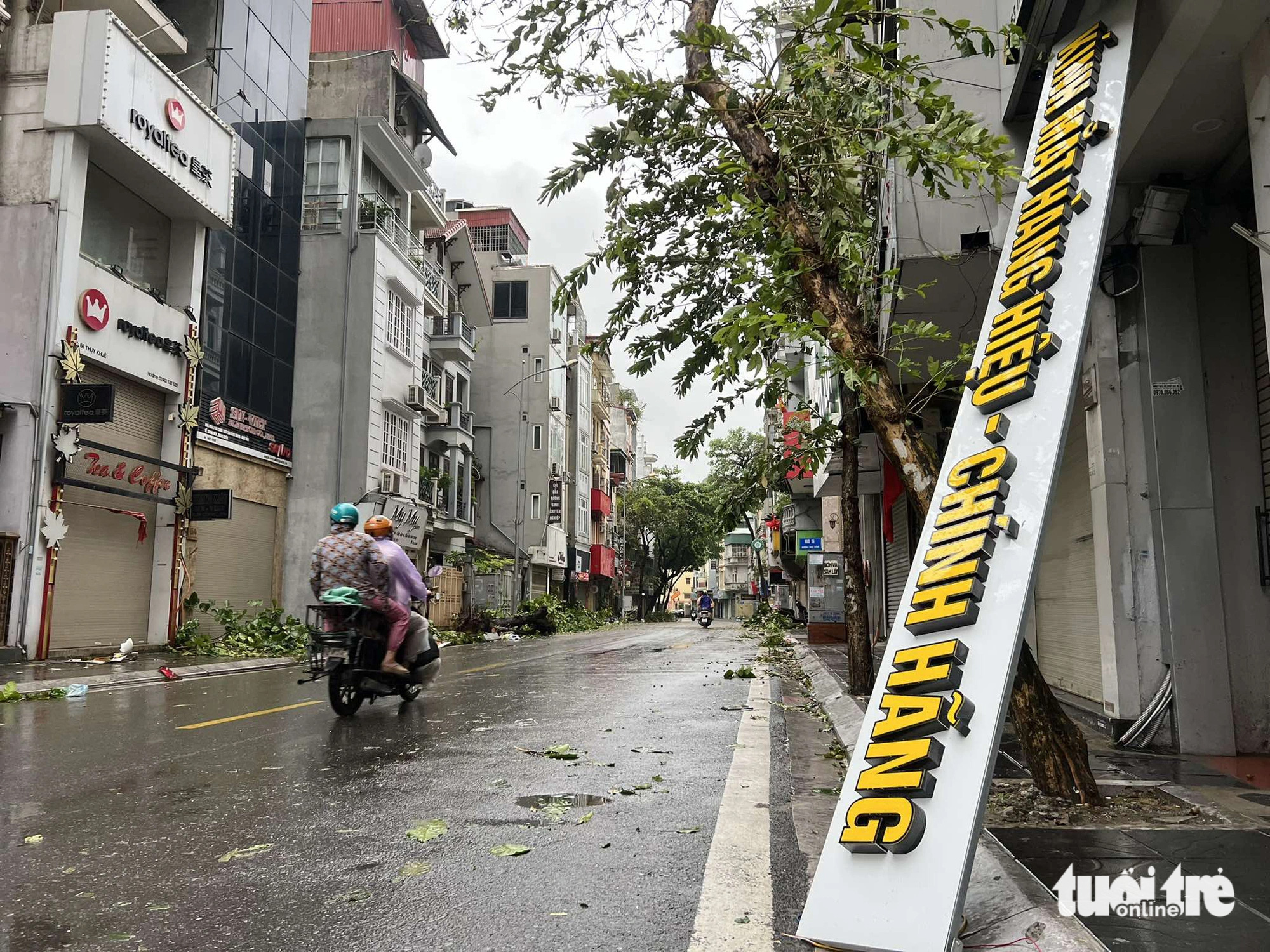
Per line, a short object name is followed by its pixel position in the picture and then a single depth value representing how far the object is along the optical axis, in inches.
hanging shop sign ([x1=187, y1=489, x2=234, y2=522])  776.3
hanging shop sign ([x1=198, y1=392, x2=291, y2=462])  850.1
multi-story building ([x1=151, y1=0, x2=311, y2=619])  863.7
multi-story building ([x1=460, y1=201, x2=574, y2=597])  1877.5
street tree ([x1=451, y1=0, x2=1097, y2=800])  216.4
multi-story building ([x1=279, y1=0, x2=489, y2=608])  1077.8
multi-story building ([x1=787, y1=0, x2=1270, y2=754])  265.0
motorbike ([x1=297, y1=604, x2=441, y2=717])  314.2
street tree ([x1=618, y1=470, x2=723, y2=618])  2684.5
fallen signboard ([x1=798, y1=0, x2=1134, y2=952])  116.2
